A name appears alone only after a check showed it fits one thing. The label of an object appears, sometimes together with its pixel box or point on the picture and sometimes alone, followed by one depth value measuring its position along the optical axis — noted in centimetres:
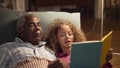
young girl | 194
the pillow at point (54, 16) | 222
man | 182
